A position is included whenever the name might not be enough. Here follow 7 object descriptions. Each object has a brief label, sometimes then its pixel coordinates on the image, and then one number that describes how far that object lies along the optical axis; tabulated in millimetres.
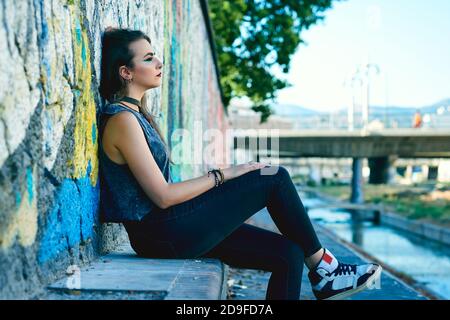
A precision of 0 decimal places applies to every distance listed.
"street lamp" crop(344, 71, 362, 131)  35688
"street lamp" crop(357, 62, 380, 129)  36888
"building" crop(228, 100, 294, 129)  40969
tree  19562
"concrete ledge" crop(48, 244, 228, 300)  2511
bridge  33816
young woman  3137
